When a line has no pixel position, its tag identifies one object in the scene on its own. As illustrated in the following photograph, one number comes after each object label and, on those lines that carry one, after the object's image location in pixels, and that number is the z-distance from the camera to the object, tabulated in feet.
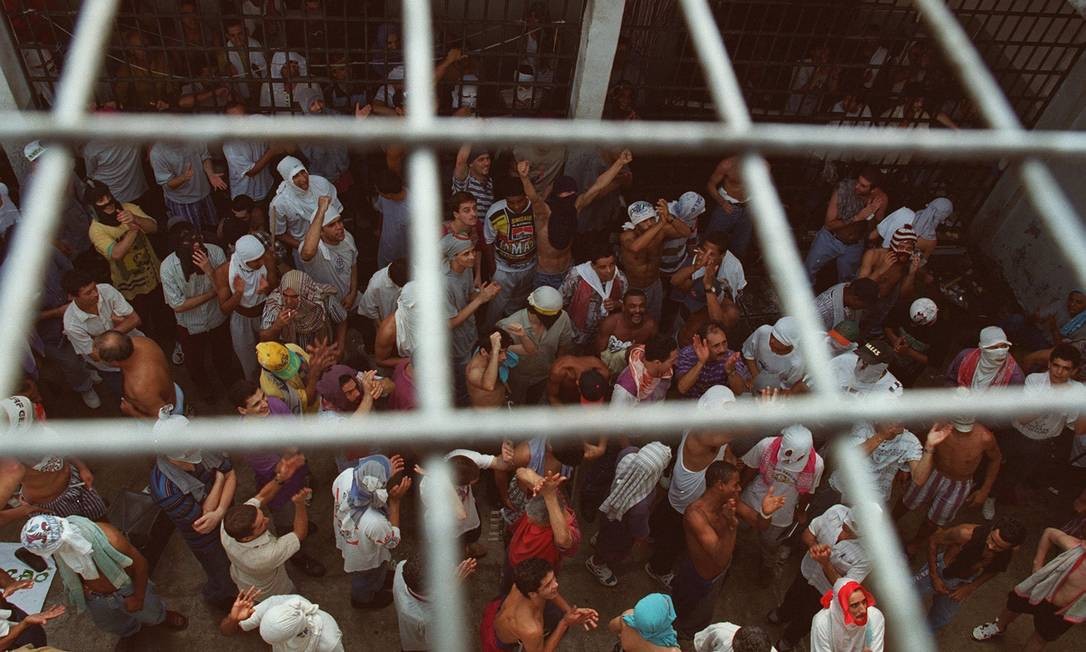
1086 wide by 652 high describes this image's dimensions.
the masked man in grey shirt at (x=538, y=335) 16.96
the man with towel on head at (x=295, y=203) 18.33
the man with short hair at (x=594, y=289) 18.04
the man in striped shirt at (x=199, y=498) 14.47
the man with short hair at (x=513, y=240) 18.75
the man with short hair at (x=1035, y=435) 16.78
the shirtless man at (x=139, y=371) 15.05
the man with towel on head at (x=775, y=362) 17.20
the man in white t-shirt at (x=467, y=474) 14.66
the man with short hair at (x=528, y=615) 13.17
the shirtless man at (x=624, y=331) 17.44
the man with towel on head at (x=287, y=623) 12.51
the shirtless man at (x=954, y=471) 16.20
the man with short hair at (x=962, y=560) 14.42
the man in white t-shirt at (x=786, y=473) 15.12
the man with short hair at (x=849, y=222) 20.95
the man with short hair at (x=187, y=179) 19.93
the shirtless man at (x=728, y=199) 21.76
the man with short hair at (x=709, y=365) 17.17
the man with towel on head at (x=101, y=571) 12.65
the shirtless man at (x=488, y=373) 16.01
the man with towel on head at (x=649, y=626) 13.25
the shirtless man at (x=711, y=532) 14.60
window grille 4.18
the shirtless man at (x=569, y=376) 16.20
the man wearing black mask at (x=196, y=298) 17.17
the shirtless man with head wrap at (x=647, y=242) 19.17
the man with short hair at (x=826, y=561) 14.51
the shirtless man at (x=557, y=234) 18.88
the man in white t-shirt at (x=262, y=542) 13.62
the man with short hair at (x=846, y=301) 18.21
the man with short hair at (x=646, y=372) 16.11
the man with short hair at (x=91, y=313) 16.01
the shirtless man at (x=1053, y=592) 14.88
